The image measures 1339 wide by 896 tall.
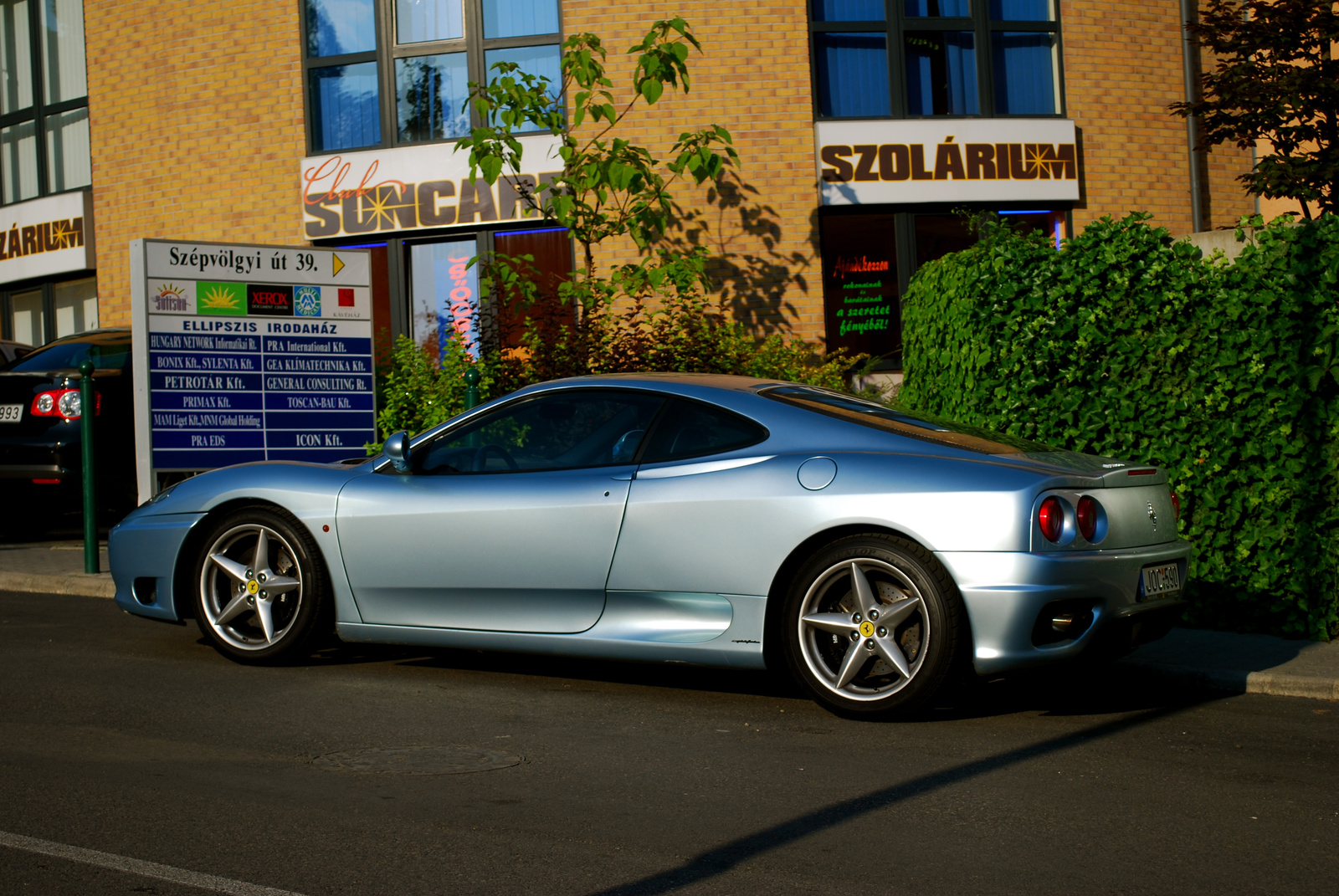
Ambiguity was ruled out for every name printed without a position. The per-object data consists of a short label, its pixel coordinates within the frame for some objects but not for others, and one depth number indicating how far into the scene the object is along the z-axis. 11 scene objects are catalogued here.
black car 11.70
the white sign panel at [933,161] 14.84
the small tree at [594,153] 12.54
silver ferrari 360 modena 5.16
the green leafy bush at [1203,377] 7.07
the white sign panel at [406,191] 14.91
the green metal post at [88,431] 9.66
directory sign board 9.59
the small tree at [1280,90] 12.33
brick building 14.73
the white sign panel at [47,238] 17.30
